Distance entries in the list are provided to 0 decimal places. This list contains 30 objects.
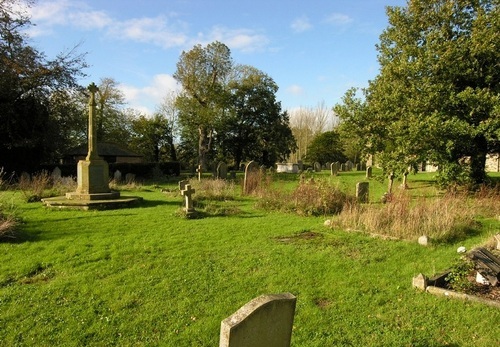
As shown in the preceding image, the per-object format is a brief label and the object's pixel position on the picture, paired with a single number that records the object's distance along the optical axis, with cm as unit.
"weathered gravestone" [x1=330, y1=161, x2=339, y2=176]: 3425
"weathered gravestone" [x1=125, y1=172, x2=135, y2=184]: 2386
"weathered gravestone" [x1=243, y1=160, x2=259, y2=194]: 1745
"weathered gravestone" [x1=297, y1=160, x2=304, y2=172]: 4424
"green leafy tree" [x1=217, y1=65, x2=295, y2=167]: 4491
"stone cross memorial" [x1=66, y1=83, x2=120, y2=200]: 1375
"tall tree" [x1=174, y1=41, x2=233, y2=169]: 4109
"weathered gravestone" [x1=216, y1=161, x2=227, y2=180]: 2450
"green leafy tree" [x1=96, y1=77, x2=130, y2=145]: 4738
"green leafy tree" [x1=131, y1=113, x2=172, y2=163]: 4716
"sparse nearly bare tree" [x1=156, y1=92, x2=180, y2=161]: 4944
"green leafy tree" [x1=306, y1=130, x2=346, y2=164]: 5238
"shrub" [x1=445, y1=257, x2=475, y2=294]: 530
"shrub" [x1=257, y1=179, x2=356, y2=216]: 1221
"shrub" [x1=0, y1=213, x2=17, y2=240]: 805
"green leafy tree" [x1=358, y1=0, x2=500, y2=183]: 1468
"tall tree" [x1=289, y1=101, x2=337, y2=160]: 6612
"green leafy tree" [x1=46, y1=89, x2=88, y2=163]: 2484
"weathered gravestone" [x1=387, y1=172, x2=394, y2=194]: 1794
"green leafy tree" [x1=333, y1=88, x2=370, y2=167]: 1835
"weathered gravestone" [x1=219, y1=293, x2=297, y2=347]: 260
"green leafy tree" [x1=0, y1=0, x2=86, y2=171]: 2230
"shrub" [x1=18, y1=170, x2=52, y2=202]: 1452
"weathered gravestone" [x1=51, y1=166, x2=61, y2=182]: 2343
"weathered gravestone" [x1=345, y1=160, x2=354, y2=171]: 4593
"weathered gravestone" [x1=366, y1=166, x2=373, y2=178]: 3027
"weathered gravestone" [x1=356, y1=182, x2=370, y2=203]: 1368
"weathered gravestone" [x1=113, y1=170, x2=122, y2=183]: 2523
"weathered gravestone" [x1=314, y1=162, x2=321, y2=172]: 4364
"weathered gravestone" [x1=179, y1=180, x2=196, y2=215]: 1136
